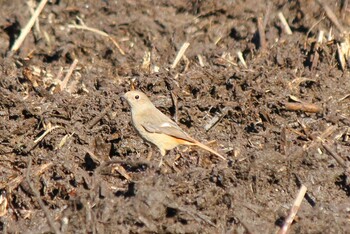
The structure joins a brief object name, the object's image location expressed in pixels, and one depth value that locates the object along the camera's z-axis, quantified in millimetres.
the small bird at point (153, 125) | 9000
